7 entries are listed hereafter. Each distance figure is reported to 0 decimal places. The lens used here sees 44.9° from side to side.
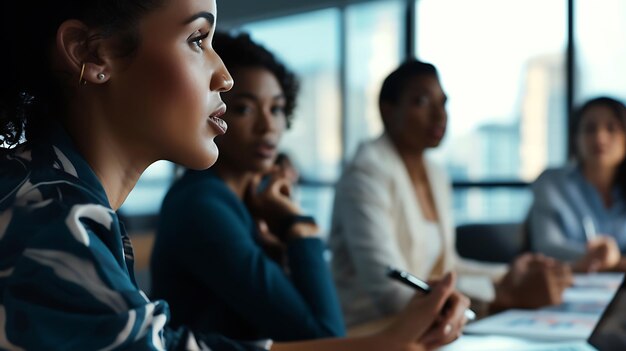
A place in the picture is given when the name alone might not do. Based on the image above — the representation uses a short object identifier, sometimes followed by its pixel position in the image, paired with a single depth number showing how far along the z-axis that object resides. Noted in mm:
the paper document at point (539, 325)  973
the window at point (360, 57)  4207
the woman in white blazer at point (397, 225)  1235
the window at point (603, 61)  3062
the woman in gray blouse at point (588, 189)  1912
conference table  918
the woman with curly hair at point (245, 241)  987
